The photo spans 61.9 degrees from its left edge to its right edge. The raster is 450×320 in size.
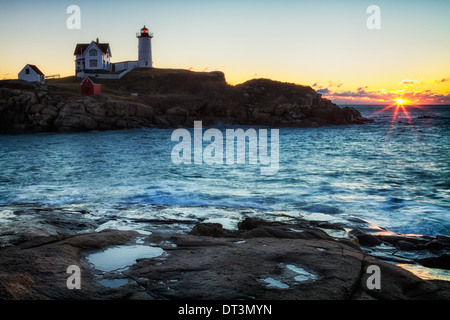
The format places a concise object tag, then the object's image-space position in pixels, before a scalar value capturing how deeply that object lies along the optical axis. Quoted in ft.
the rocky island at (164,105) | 157.69
